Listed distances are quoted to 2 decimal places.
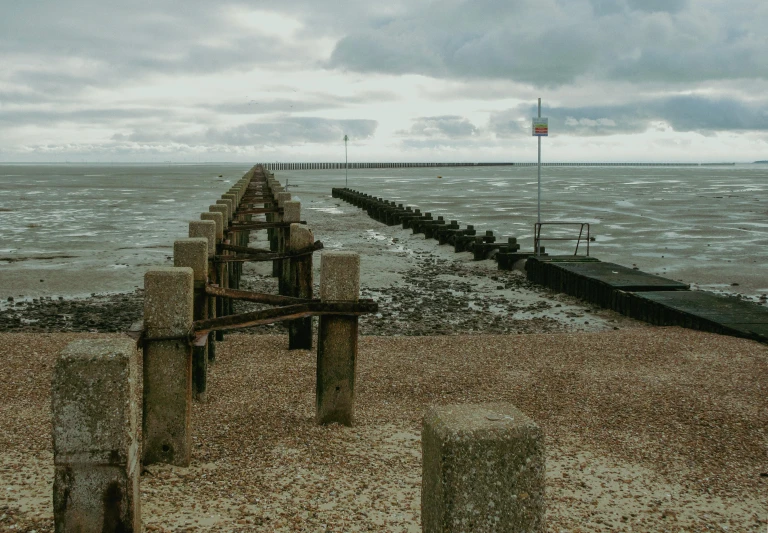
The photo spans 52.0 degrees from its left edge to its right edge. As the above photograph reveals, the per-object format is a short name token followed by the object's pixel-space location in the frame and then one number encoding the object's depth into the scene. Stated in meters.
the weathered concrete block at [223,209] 11.14
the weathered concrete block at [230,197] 14.27
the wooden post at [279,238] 12.27
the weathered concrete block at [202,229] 7.29
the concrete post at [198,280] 5.68
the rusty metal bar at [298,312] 4.92
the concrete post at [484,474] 2.27
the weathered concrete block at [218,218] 9.15
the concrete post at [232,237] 12.02
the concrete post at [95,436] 3.12
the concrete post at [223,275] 7.92
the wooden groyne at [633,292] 9.24
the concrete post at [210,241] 7.30
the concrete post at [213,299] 7.43
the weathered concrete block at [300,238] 8.16
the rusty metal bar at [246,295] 5.85
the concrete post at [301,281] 8.20
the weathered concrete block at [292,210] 10.99
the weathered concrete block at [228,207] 12.67
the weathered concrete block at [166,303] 4.26
